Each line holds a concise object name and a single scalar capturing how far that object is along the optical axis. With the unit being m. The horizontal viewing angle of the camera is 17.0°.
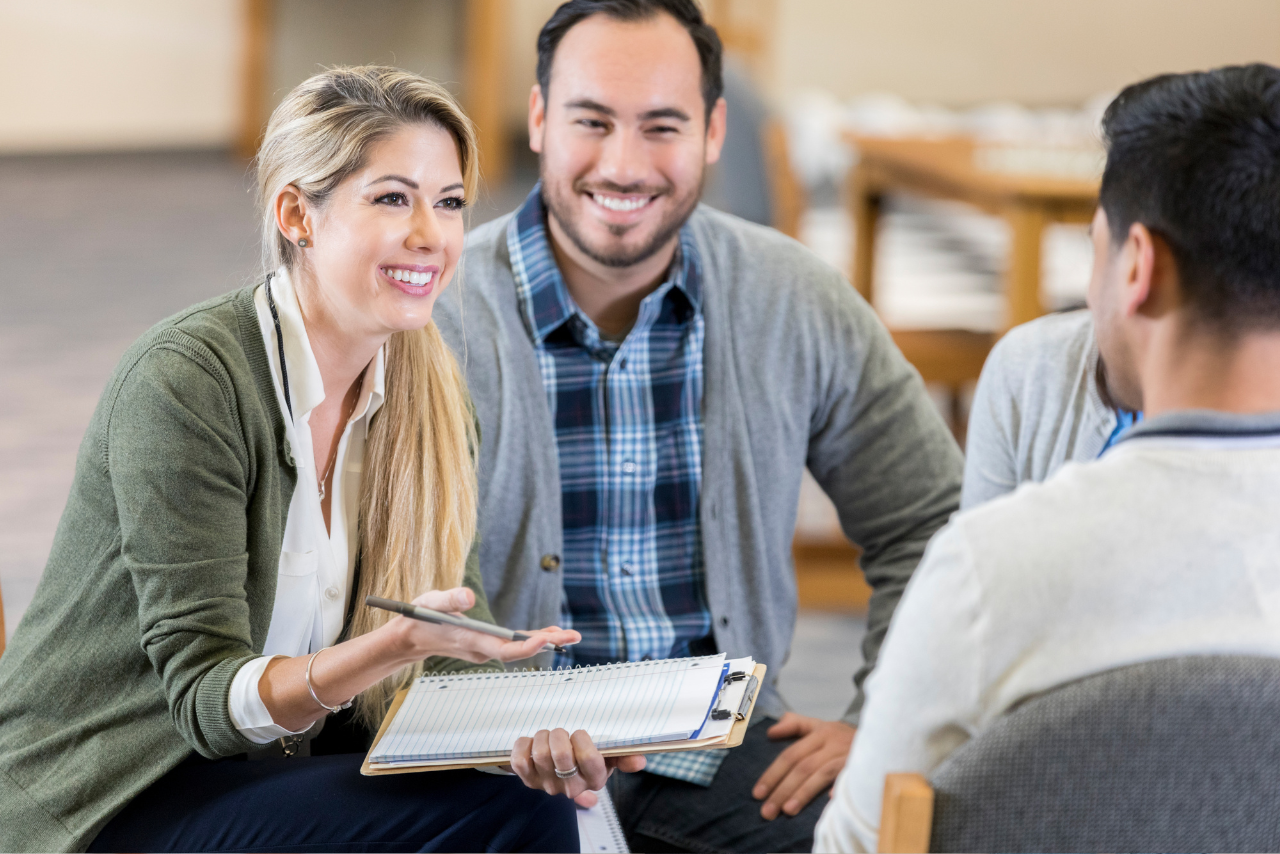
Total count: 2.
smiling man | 3.11
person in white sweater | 2.54
